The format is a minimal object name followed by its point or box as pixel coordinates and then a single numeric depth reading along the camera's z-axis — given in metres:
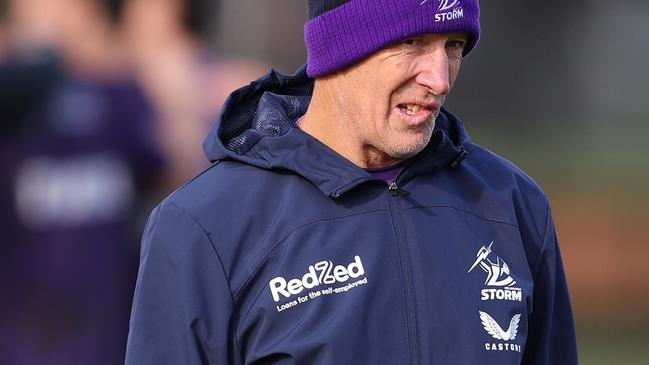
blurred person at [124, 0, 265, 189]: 12.55
